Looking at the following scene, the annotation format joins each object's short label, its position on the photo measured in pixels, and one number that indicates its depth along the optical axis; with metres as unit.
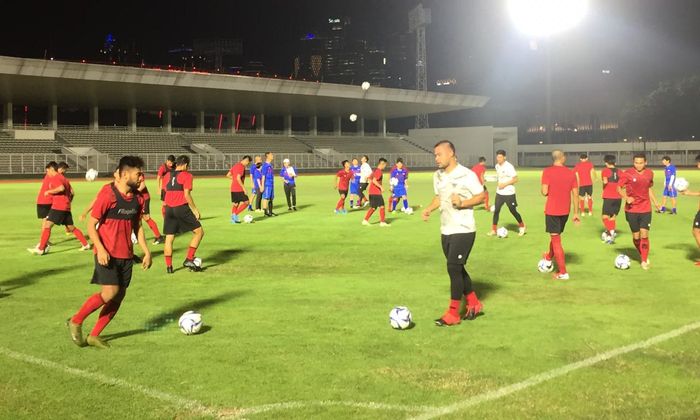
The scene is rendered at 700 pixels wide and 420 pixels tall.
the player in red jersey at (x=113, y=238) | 6.31
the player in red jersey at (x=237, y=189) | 18.52
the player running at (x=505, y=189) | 14.80
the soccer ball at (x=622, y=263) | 10.83
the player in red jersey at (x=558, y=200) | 9.82
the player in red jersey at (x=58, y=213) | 12.88
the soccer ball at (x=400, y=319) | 7.09
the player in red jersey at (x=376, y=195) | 17.88
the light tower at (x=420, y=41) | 80.75
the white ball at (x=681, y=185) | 10.56
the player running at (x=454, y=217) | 7.14
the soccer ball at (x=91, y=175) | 16.82
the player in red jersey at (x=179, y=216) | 10.96
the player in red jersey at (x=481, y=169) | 18.98
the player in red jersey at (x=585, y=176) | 19.23
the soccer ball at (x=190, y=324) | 6.96
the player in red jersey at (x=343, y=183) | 20.95
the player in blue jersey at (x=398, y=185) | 20.09
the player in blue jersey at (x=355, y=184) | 21.97
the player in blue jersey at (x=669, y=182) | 20.14
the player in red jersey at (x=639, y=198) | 10.90
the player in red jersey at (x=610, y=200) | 14.02
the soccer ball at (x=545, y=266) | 10.52
